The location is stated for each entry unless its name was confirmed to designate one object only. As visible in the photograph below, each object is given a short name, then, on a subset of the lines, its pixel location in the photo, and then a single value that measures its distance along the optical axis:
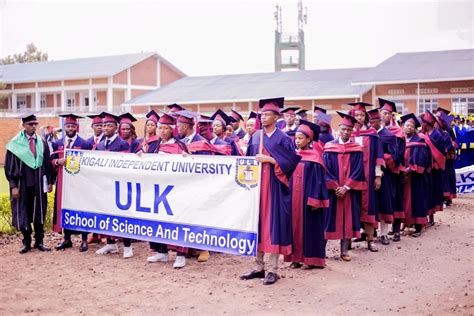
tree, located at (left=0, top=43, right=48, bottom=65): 74.62
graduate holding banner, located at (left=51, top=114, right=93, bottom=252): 9.54
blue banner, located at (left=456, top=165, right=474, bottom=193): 15.35
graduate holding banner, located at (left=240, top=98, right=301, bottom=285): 7.11
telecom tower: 56.75
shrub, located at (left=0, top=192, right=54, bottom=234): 10.80
